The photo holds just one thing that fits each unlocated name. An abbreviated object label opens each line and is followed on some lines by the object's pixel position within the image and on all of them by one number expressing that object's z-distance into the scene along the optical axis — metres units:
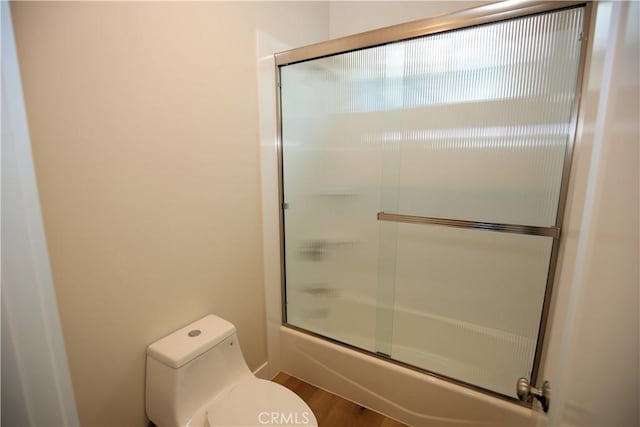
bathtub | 1.34
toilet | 1.12
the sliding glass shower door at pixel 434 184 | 1.23
